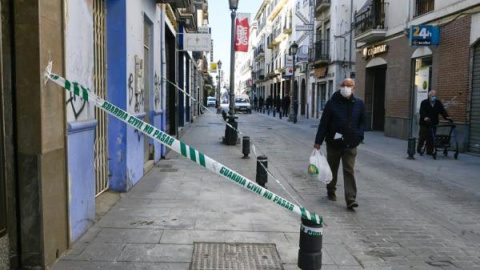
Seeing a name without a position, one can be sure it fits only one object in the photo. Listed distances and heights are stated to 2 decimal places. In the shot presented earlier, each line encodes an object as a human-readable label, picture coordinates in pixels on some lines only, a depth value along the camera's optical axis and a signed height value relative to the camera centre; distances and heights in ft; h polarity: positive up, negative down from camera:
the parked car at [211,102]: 219.12 -1.11
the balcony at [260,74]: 217.58 +13.02
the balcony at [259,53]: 223.10 +24.79
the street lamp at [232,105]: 47.34 -0.54
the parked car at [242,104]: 140.56 -1.21
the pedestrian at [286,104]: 115.55 -0.84
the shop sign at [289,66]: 109.19 +8.62
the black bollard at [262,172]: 25.36 -4.08
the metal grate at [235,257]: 13.75 -5.06
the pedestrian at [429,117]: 40.96 -1.33
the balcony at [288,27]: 145.89 +24.38
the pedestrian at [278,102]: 116.34 -0.38
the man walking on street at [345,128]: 21.30 -1.30
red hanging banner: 54.03 +8.45
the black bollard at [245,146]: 37.47 -3.85
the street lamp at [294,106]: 90.85 -1.05
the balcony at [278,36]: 161.89 +24.02
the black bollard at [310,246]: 12.09 -3.96
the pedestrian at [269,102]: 143.37 -0.49
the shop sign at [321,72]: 100.27 +6.72
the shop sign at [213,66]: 135.86 +10.22
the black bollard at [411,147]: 39.11 -3.90
